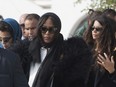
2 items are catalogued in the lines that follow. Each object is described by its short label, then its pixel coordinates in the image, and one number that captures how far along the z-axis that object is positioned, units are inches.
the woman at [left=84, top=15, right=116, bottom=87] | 318.5
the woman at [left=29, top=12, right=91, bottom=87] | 328.8
